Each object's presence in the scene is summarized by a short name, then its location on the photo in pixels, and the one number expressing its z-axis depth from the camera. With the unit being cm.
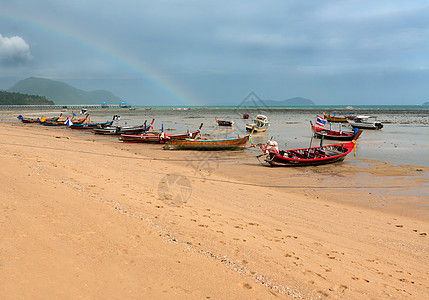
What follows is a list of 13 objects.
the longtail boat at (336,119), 6419
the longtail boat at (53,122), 4724
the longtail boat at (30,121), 4866
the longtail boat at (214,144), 2527
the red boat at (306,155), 1878
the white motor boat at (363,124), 4565
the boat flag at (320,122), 2075
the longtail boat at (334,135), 3419
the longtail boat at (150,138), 2909
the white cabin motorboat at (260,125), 4178
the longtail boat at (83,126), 4119
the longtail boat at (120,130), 3378
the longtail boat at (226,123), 4847
